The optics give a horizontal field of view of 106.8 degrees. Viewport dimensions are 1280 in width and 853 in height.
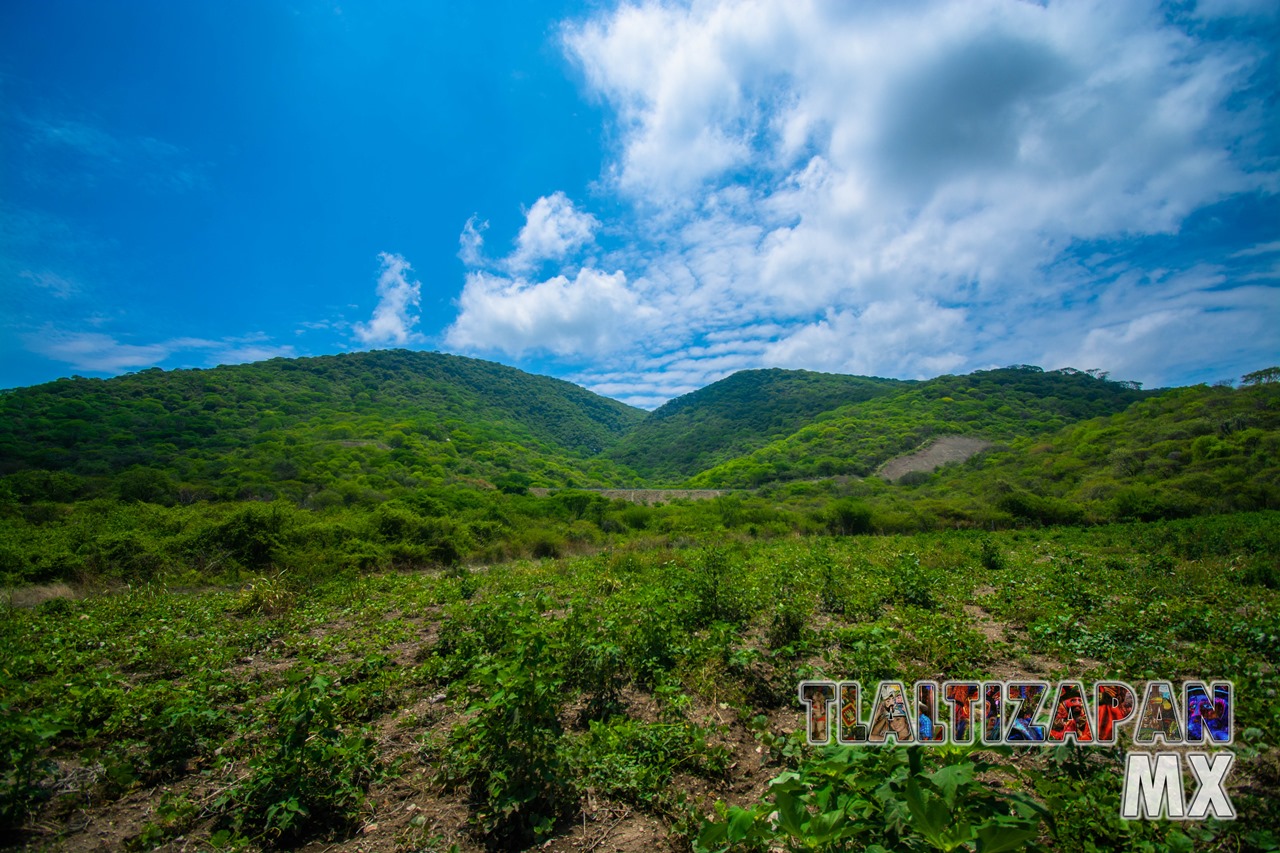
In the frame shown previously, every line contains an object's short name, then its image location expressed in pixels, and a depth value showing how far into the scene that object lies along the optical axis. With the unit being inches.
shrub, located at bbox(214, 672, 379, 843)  140.7
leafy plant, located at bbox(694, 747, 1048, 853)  67.0
